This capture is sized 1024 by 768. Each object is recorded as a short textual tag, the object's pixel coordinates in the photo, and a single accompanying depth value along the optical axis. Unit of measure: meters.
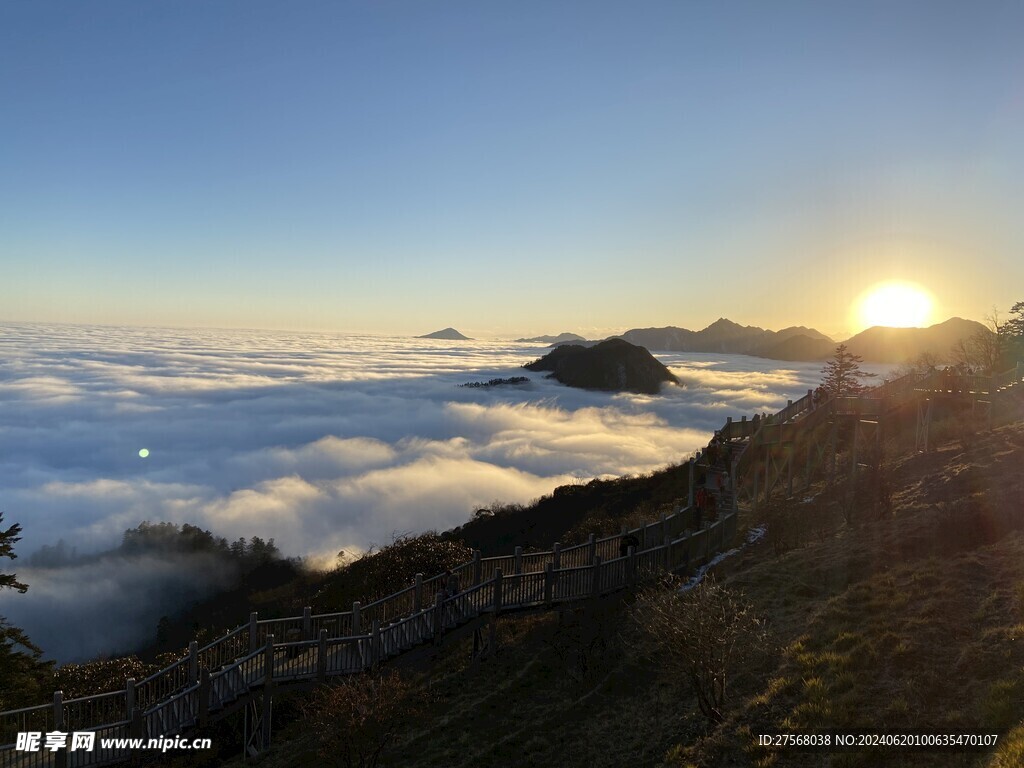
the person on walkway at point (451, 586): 16.68
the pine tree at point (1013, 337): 55.63
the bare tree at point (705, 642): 9.70
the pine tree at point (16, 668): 17.20
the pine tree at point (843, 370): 70.90
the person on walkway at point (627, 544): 17.78
